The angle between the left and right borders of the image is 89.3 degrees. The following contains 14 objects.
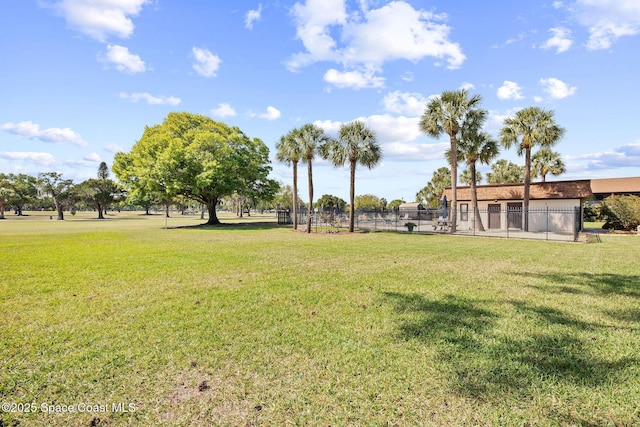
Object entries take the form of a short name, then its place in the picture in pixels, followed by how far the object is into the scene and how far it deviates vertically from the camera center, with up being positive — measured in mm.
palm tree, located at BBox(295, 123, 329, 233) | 24703 +5584
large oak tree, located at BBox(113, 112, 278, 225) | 28031 +4640
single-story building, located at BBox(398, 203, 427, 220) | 43769 -245
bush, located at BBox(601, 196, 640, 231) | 21344 +2
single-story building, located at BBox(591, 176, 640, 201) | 39875 +3269
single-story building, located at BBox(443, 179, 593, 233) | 24781 +708
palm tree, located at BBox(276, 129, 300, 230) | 25062 +4760
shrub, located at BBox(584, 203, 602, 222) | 34672 -103
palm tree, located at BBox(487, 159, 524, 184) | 44750 +5566
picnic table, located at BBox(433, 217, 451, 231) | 24762 -981
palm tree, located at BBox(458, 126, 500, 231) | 24400 +4833
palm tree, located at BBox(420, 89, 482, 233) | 22516 +6886
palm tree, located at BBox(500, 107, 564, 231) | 23375 +5910
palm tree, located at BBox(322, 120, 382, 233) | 23062 +4577
